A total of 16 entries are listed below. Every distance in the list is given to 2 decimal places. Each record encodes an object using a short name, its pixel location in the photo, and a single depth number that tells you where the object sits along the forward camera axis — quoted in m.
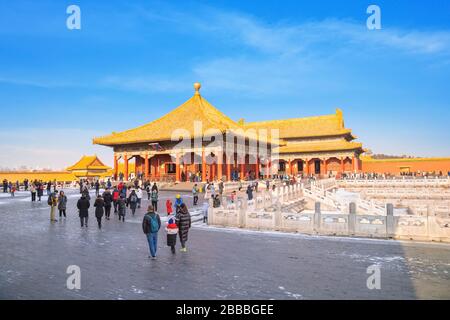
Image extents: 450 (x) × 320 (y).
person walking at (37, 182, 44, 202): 24.08
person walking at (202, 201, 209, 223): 14.92
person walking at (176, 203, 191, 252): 9.28
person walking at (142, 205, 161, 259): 8.37
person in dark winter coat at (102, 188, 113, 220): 15.42
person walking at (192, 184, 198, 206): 20.45
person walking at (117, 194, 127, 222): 15.05
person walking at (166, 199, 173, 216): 15.84
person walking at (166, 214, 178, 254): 8.95
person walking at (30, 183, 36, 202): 23.64
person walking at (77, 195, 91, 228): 13.10
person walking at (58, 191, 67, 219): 15.21
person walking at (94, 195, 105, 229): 12.94
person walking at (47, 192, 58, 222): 14.52
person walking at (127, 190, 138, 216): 16.69
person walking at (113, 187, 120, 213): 16.41
